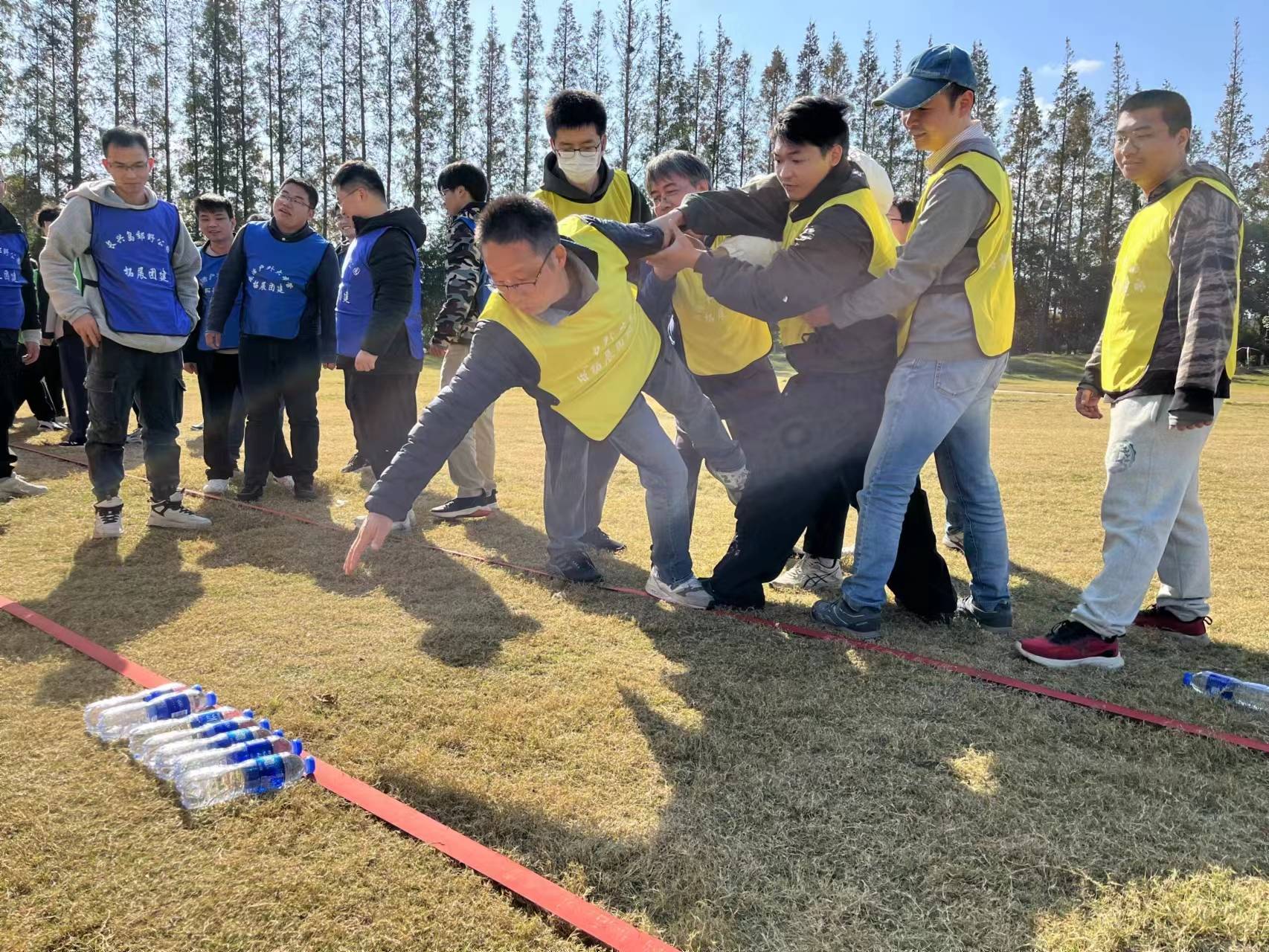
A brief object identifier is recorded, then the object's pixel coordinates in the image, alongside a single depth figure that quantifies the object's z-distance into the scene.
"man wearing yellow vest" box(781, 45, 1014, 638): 3.00
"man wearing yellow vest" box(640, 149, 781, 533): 3.91
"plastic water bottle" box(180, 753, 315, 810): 2.14
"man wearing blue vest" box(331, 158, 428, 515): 5.10
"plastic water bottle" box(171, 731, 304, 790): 2.21
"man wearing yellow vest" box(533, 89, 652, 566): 4.13
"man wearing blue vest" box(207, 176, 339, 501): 5.50
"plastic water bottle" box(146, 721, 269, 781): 2.26
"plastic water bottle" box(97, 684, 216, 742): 2.48
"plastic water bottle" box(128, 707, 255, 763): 2.35
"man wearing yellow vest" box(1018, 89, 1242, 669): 2.90
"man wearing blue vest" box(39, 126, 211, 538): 4.53
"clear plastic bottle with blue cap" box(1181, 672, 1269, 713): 2.81
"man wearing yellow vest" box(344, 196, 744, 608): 2.87
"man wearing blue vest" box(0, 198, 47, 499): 5.70
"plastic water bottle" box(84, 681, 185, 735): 2.52
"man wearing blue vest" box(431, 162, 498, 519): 5.05
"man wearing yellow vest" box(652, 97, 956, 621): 3.20
